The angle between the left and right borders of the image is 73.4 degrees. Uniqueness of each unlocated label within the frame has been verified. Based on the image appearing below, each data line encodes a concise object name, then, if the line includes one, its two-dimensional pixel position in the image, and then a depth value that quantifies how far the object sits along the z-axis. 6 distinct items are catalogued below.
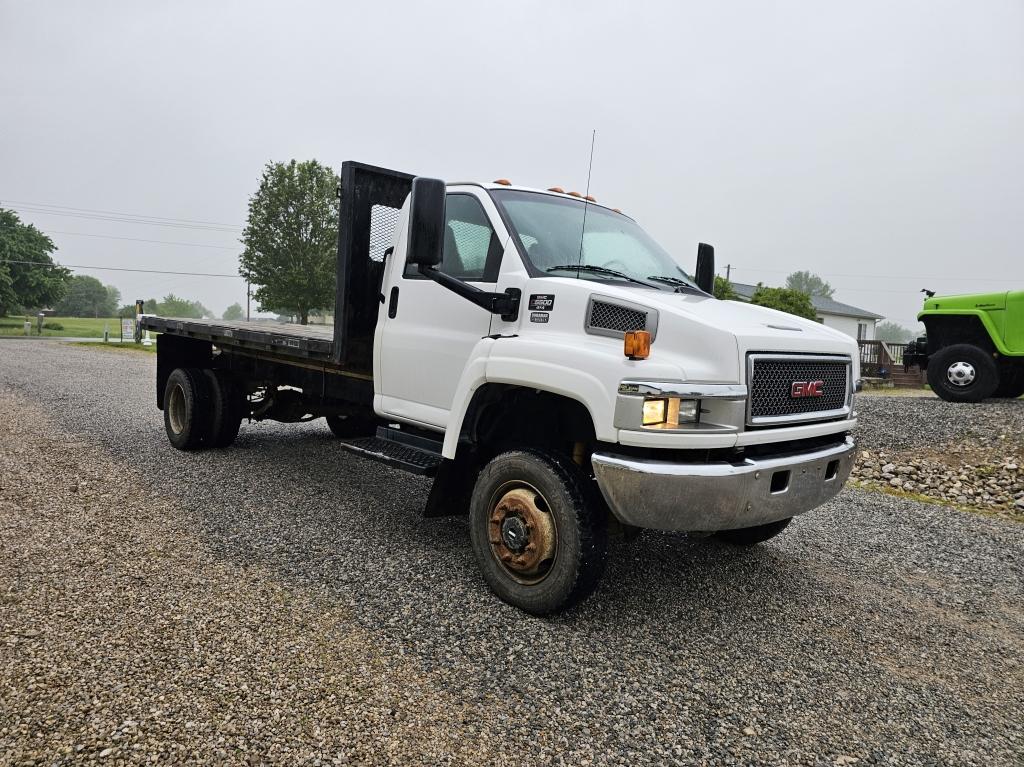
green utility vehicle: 10.35
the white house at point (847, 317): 49.75
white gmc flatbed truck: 3.18
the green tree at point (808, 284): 133.12
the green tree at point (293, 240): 46.44
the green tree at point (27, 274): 55.00
